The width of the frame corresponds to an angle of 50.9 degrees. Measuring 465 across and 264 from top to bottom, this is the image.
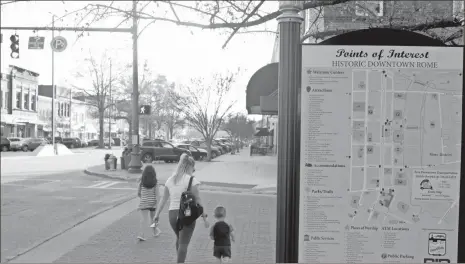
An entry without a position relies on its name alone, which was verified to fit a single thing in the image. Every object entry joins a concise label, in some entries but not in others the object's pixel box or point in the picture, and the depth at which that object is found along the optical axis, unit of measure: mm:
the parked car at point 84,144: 75081
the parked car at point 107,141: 84375
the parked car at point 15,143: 57069
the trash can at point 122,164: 26309
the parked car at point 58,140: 64925
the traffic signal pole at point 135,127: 22844
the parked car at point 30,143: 57844
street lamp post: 3291
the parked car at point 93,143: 81625
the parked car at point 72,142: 68850
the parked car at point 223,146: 53912
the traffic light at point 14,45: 18531
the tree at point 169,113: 44194
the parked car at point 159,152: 33469
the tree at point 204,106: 39062
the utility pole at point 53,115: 44712
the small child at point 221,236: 5648
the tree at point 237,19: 7805
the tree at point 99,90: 61406
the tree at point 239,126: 61094
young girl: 8422
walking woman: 6109
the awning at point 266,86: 4859
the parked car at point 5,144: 55438
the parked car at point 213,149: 41781
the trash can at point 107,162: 25375
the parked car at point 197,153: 37741
